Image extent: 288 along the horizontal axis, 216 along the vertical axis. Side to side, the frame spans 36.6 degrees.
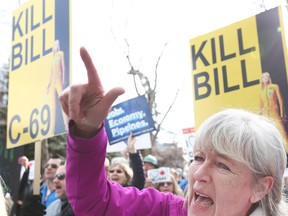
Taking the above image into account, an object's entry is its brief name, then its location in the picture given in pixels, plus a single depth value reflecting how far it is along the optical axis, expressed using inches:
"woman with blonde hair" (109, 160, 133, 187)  185.2
